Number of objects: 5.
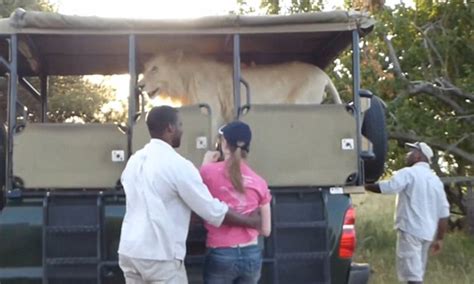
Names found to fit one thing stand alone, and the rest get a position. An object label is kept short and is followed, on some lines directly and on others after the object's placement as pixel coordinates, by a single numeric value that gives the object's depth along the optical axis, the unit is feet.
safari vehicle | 20.47
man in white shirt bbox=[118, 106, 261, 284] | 17.25
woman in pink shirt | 18.29
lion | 26.08
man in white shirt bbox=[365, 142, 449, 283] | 28.89
